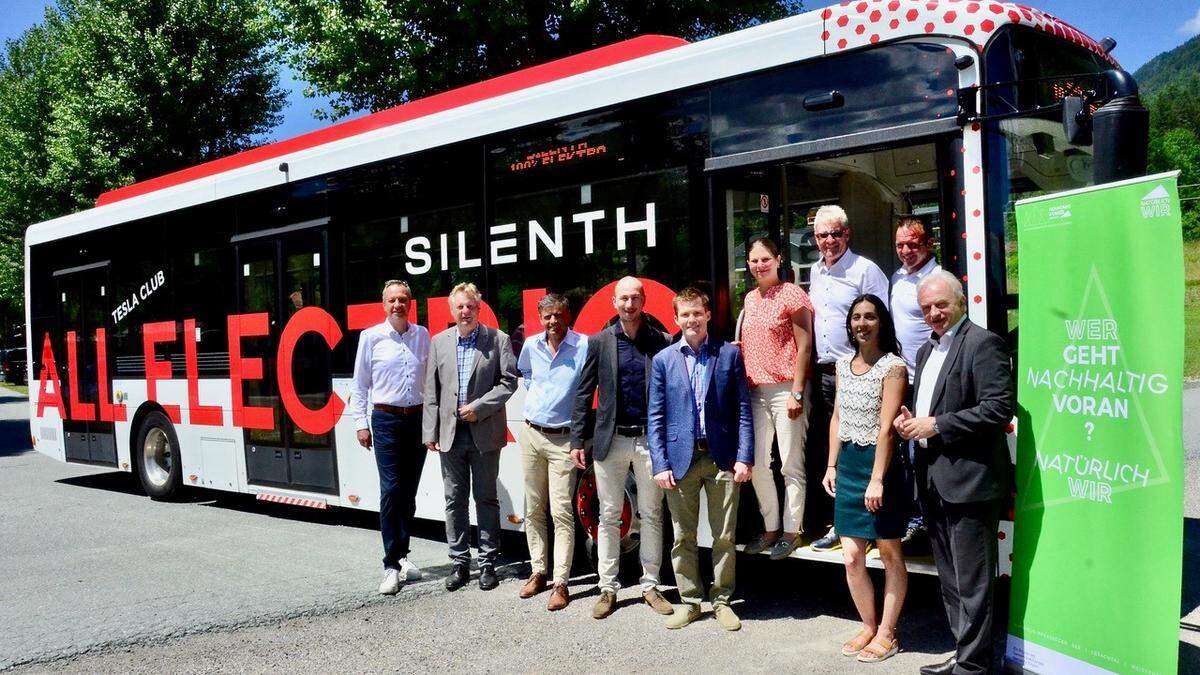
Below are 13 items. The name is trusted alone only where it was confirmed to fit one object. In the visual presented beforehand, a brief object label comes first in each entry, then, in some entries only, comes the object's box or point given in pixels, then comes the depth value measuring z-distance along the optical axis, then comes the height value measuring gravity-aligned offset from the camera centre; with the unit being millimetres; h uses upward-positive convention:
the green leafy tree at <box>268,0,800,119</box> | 15273 +4778
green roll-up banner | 3932 -549
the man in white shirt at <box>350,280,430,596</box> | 6688 -550
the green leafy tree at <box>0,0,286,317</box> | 22750 +5883
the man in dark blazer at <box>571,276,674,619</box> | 5785 -710
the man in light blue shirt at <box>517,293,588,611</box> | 6109 -569
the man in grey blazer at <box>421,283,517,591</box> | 6438 -588
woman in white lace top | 4750 -775
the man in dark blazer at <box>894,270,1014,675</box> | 4340 -645
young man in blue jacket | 5445 -646
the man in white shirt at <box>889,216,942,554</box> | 5109 +142
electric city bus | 4965 +810
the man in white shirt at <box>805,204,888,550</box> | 5320 +135
